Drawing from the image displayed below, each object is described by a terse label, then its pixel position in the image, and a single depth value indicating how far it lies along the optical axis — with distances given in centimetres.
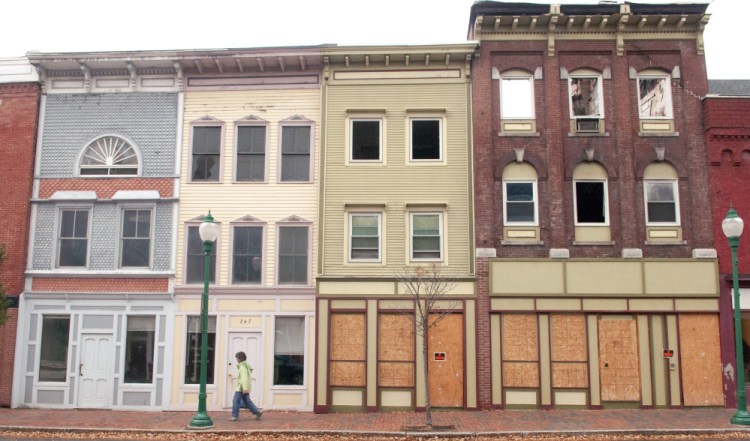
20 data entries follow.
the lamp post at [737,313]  1491
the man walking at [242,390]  1608
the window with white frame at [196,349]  1867
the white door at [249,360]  1846
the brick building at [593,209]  1805
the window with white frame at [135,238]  1934
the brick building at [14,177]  1897
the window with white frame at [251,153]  1967
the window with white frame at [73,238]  1948
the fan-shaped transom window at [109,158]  1986
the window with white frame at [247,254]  1916
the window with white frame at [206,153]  1969
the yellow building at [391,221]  1822
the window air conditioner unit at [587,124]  1942
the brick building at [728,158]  1866
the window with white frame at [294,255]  1908
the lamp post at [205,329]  1527
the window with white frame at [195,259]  1912
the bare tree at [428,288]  1738
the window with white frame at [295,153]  1959
